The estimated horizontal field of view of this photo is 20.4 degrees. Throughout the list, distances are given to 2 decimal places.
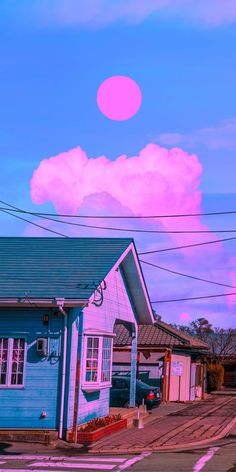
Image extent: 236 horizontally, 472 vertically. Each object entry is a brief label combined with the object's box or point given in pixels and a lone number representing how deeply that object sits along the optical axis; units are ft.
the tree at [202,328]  259.19
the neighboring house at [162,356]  108.06
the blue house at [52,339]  54.95
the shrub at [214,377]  166.25
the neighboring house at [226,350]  207.21
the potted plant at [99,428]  54.80
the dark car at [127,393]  85.51
